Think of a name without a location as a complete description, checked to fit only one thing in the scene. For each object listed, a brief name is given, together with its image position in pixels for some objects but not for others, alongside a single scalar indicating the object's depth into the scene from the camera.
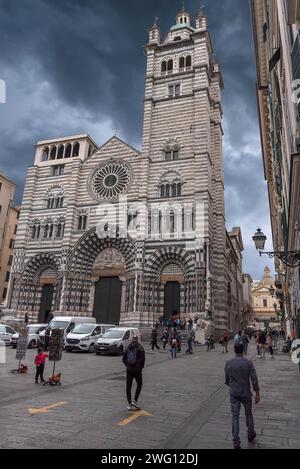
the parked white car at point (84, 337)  20.88
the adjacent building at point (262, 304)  93.94
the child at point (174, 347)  19.92
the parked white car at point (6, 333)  21.86
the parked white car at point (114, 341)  19.53
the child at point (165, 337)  25.23
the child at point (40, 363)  10.53
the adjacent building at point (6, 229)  45.88
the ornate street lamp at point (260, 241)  12.12
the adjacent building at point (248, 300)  76.90
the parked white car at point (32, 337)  21.83
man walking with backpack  7.78
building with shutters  8.40
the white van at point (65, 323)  23.09
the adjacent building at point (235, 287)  47.69
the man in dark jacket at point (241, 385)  5.46
